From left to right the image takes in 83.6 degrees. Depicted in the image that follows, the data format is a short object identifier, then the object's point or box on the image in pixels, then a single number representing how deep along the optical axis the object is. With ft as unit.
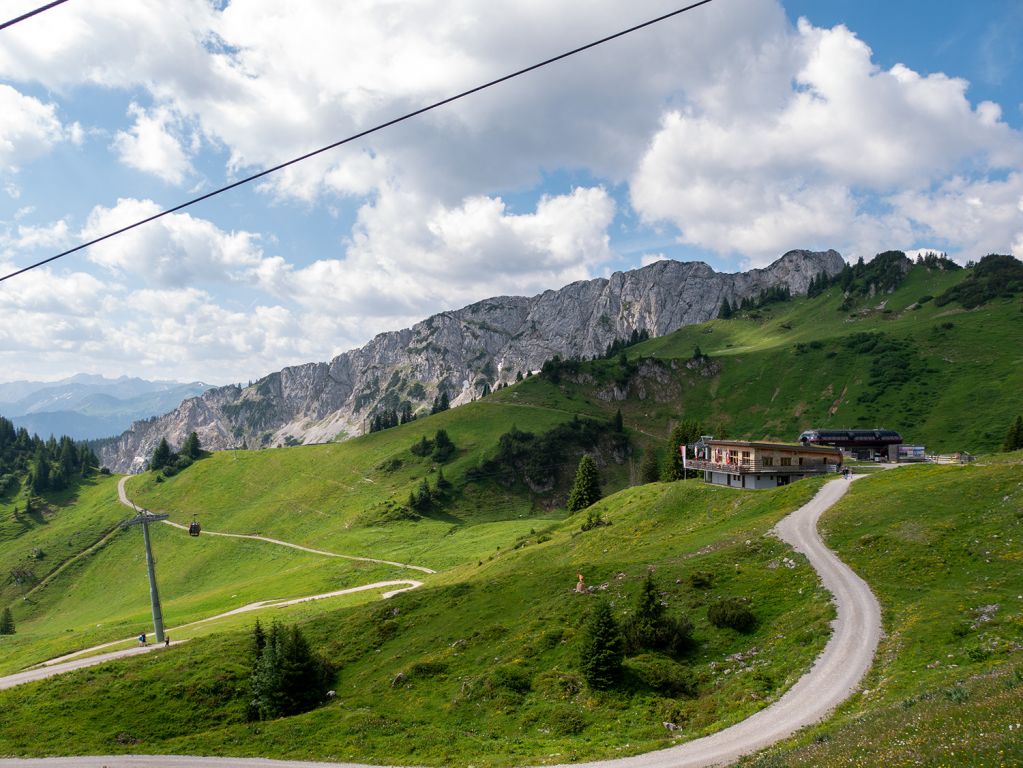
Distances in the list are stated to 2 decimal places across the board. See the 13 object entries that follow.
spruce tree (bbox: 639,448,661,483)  378.12
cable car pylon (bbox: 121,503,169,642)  190.80
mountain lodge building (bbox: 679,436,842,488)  237.45
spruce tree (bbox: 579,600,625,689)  100.68
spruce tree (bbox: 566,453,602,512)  340.45
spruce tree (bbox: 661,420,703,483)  305.94
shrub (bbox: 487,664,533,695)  105.91
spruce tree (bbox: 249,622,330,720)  119.39
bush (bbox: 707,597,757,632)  112.27
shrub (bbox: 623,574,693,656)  109.81
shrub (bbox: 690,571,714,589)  130.31
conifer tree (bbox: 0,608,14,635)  343.46
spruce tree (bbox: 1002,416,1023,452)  289.27
